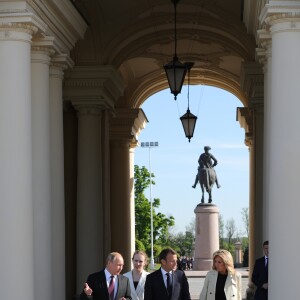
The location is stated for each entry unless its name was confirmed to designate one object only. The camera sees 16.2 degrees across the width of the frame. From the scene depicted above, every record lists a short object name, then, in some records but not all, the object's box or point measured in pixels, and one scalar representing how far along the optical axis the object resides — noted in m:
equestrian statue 45.18
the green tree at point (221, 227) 127.96
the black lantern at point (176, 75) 21.03
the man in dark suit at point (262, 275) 17.31
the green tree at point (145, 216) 85.19
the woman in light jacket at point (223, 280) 14.30
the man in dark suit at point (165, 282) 14.18
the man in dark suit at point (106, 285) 13.68
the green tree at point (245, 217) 117.96
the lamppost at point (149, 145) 94.69
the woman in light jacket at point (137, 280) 14.66
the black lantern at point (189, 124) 25.44
